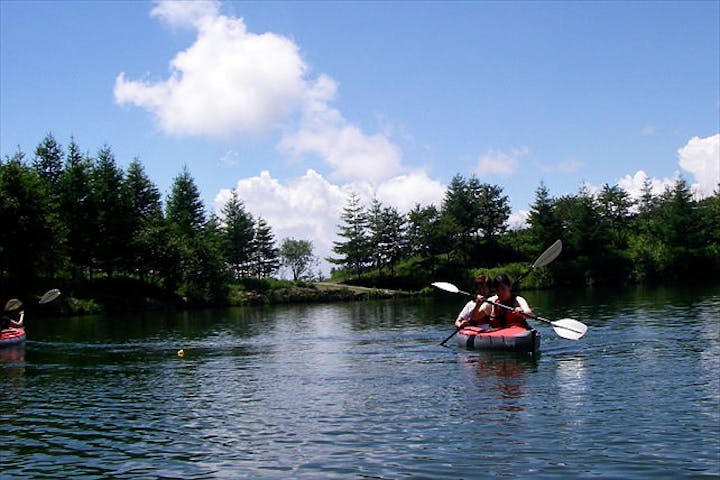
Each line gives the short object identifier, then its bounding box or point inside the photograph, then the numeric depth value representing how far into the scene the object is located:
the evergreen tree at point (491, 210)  94.56
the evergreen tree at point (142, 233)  64.88
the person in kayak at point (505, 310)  22.01
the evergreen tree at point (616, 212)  92.44
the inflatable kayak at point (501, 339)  20.89
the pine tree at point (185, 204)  76.94
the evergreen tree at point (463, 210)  91.75
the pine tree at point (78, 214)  62.38
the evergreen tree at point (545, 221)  89.50
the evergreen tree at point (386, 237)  84.62
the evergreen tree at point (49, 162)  65.88
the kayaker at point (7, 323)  28.38
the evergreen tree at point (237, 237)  78.50
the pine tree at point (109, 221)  63.72
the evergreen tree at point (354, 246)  83.62
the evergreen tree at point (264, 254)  82.44
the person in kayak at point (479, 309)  22.64
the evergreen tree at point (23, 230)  52.41
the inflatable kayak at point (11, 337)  27.39
